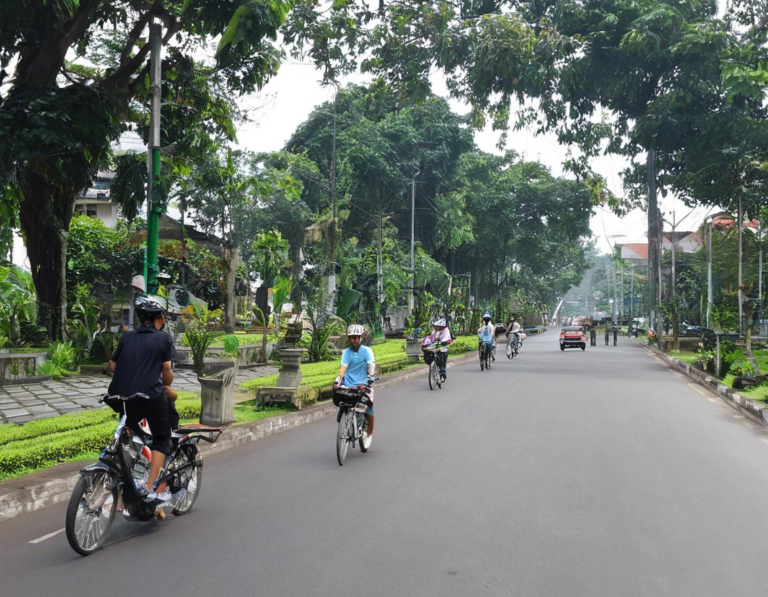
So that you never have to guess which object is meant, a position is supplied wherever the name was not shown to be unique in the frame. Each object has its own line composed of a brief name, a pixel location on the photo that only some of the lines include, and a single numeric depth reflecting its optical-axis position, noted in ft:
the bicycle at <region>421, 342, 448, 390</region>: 53.78
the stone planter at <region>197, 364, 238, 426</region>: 33.30
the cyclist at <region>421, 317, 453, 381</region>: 54.34
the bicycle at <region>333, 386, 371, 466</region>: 26.86
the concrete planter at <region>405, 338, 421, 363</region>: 81.46
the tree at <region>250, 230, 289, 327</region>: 97.24
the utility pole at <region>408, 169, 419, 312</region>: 135.44
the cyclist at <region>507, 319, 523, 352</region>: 98.84
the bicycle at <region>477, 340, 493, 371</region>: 74.43
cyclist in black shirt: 17.60
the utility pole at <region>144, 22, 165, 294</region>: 40.27
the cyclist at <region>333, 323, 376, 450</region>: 28.71
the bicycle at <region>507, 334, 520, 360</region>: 97.99
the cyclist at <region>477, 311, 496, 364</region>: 74.49
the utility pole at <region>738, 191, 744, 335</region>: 80.34
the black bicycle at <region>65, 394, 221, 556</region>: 15.97
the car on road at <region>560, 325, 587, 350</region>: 121.49
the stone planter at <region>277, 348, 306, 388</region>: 40.27
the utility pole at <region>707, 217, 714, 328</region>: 111.21
